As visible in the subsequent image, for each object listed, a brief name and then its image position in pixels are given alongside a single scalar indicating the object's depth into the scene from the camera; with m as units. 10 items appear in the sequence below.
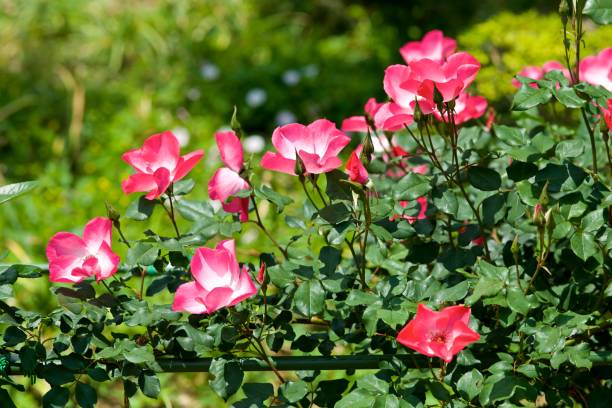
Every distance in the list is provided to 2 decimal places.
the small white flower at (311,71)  7.66
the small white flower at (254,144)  6.54
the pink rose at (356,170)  2.12
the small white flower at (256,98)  7.28
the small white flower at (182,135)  6.61
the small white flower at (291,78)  7.51
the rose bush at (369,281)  2.08
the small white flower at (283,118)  7.07
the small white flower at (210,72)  7.65
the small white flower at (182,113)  7.21
